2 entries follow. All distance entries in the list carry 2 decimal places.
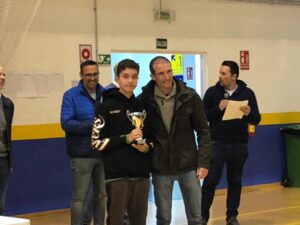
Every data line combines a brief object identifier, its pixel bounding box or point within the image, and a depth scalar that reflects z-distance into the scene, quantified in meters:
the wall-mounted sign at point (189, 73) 9.07
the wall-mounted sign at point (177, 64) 9.32
